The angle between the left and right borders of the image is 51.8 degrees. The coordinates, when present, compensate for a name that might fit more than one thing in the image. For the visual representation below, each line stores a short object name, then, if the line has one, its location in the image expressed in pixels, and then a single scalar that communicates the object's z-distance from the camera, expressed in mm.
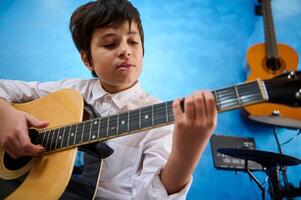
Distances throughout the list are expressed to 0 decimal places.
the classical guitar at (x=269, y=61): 1509
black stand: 1122
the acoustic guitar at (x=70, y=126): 547
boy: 614
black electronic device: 1451
